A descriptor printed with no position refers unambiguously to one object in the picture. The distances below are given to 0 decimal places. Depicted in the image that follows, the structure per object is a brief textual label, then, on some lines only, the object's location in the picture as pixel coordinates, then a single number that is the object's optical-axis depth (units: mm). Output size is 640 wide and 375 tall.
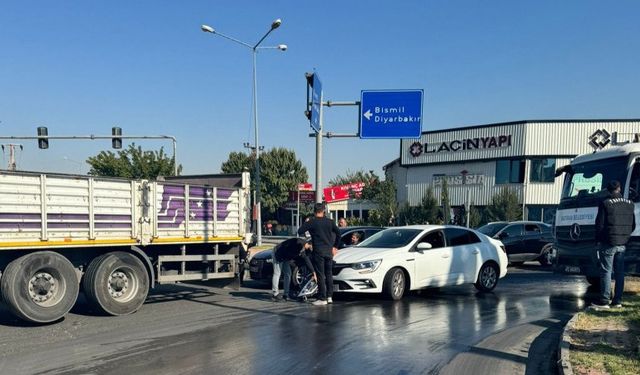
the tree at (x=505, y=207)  35969
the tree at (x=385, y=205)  38250
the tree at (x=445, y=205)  38312
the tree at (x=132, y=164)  35750
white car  10289
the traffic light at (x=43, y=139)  27734
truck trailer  7891
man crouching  10453
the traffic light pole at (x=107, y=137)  27688
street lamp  23406
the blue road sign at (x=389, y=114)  17094
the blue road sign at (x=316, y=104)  15070
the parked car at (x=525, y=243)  18031
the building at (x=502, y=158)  36344
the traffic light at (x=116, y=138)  28922
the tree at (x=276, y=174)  57875
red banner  55062
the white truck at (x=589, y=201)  10484
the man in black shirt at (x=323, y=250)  10023
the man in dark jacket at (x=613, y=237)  8922
